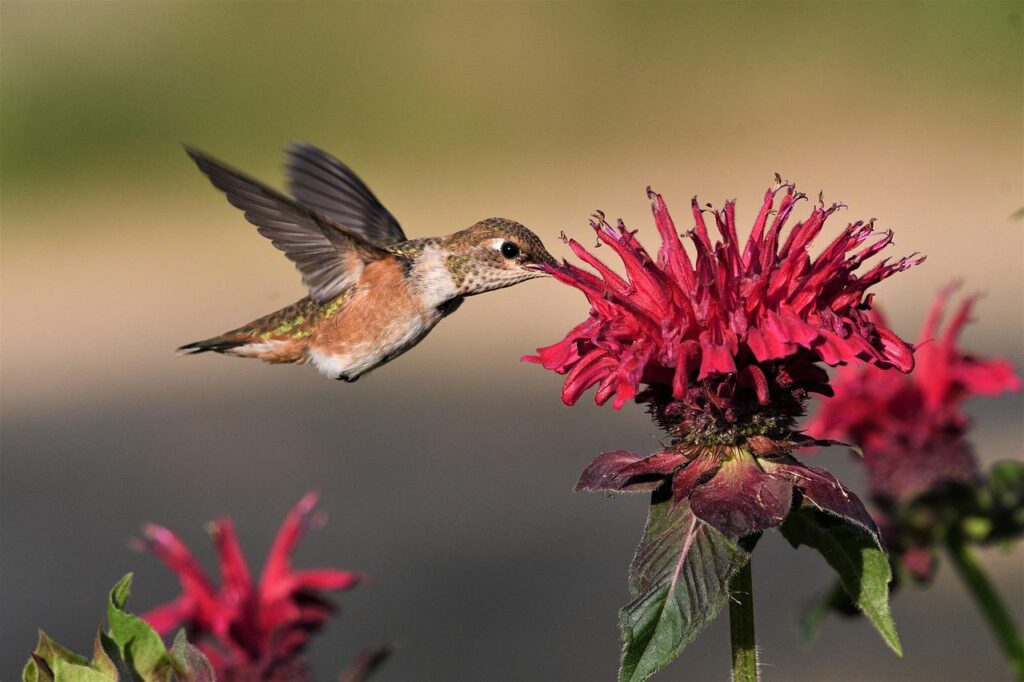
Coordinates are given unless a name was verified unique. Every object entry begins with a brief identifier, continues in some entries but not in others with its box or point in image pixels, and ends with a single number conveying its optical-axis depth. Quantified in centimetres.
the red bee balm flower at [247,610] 480
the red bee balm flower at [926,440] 486
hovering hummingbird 439
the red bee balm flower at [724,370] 287
